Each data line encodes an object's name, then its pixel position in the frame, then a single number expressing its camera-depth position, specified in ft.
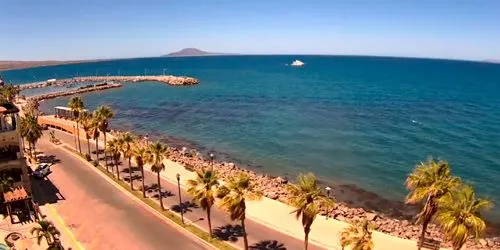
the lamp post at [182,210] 150.61
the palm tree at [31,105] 405.66
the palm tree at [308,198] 102.17
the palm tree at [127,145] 168.86
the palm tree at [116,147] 171.01
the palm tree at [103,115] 198.65
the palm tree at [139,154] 157.87
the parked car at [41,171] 190.62
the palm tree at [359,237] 99.81
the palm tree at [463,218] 87.51
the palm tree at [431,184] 101.35
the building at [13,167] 152.15
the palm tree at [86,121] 216.02
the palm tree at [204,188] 119.96
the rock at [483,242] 151.12
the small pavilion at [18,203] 149.07
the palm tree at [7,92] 367.97
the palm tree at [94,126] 199.42
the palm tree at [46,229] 109.81
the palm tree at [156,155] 151.84
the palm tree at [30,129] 207.82
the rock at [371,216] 165.68
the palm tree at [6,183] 146.63
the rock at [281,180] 211.98
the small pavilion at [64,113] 347.19
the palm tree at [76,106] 256.52
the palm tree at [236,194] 110.32
